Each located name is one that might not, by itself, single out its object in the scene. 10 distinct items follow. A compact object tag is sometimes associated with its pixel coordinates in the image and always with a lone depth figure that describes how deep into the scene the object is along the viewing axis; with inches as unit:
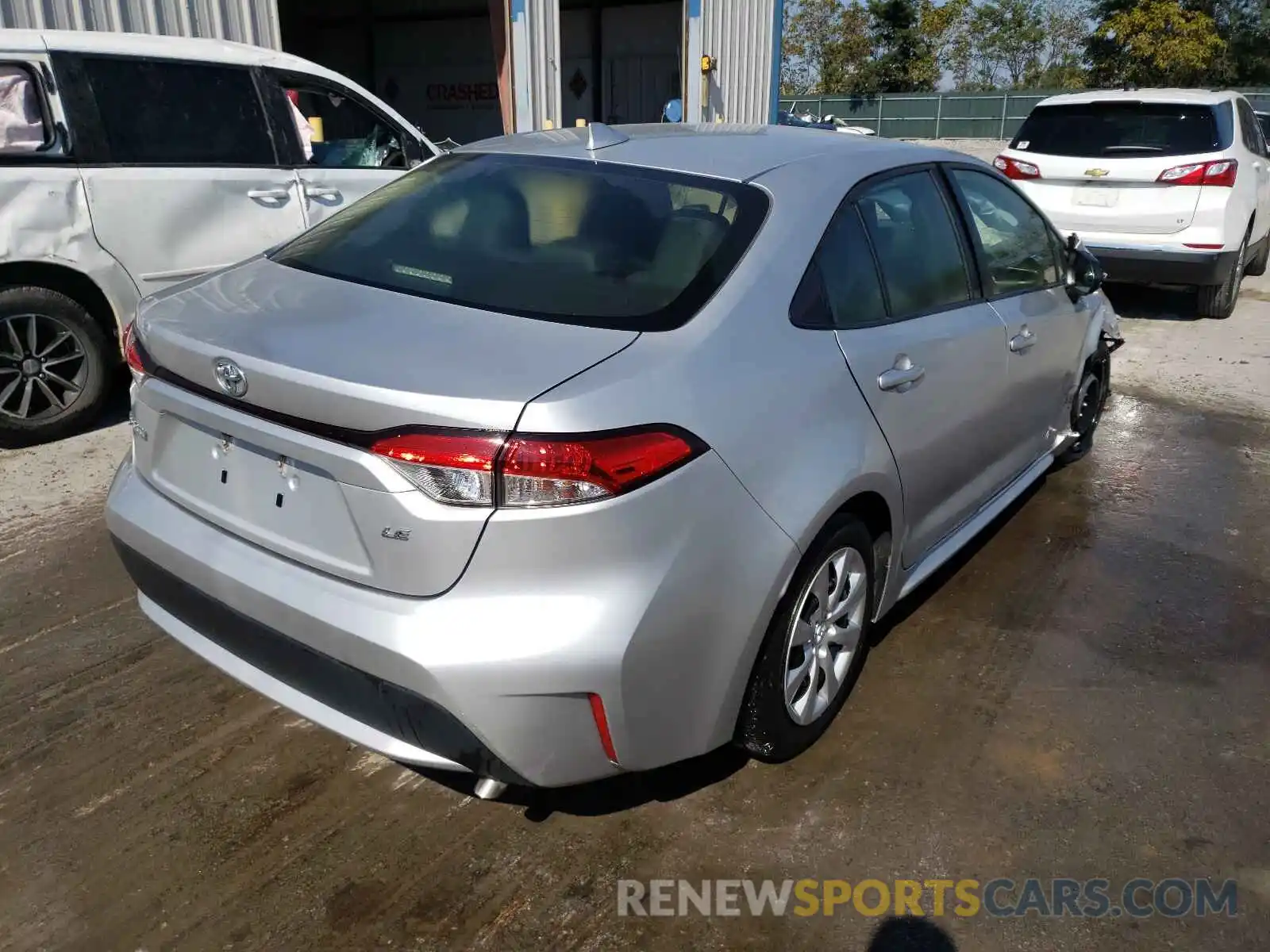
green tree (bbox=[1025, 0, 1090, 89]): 2030.0
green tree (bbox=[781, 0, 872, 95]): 1948.8
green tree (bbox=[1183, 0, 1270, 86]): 1533.0
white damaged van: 193.0
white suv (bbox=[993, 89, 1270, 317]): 309.9
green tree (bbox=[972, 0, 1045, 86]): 2031.3
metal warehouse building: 451.5
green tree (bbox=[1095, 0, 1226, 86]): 1486.2
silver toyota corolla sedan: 81.2
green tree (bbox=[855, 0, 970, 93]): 1835.6
